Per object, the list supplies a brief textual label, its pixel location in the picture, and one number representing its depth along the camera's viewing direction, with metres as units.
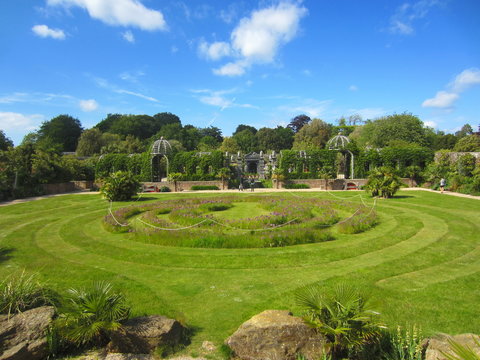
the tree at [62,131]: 79.00
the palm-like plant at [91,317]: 4.36
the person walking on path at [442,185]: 26.01
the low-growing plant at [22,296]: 4.81
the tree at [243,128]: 129.21
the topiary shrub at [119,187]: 23.25
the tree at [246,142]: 94.62
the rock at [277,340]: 4.29
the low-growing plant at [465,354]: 2.50
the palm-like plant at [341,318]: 4.21
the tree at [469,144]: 55.08
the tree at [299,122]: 122.06
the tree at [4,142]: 53.53
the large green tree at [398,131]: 59.16
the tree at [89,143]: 66.75
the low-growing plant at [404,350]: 3.88
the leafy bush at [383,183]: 22.75
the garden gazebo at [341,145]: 37.50
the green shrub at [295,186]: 34.16
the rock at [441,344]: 3.77
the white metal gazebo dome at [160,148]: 38.34
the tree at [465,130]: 110.52
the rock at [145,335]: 4.43
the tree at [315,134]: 82.44
